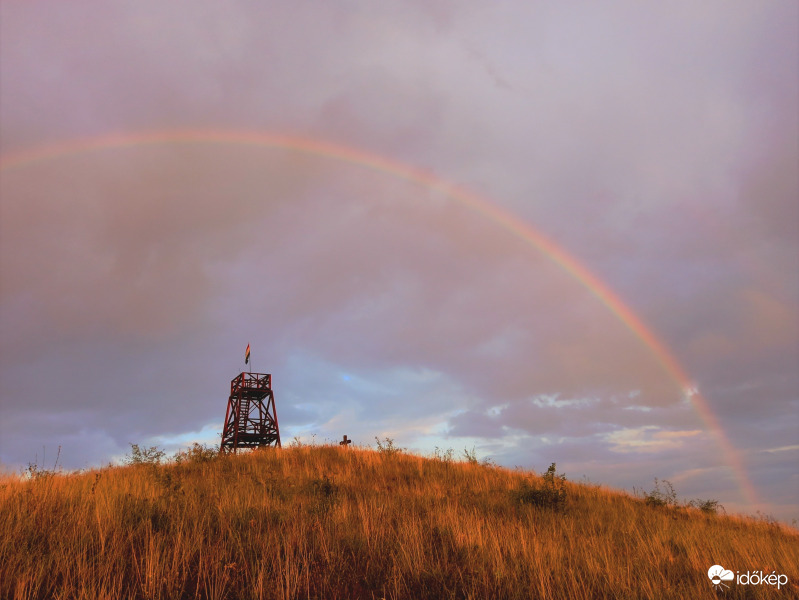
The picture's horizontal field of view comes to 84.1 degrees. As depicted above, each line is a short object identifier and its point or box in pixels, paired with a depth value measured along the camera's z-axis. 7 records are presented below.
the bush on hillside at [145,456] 12.99
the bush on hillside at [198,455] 14.92
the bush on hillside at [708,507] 14.84
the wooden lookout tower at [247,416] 28.47
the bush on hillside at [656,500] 13.93
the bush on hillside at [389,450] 17.45
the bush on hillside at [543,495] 10.73
